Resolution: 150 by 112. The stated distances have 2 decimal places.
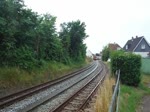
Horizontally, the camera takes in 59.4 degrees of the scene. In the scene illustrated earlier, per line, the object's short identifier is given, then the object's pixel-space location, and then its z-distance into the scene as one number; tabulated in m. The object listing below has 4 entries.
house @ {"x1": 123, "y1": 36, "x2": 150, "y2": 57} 34.67
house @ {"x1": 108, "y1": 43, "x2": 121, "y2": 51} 55.28
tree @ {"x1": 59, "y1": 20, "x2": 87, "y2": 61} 20.70
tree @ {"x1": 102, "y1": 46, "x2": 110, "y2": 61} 48.07
